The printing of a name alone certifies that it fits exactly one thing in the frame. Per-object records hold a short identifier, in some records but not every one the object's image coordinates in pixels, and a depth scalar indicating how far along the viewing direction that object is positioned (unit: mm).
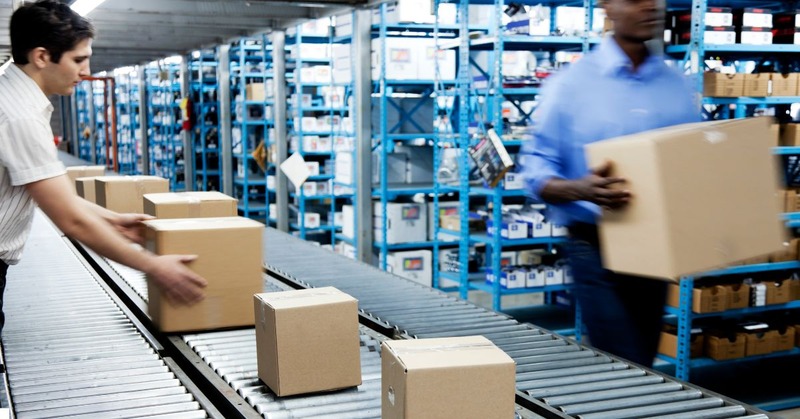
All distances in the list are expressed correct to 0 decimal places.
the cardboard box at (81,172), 6215
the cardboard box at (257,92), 10953
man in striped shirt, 2098
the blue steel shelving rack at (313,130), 9289
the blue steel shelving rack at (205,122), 12547
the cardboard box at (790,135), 5539
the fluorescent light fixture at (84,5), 6118
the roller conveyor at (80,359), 2047
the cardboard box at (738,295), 5473
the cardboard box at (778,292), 5637
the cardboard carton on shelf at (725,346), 5461
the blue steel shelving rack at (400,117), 7328
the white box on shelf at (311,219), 9672
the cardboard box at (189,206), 3570
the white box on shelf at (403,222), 7625
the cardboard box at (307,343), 2127
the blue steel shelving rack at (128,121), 17828
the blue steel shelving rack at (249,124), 10875
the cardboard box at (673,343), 5504
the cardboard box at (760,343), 5582
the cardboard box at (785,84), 5469
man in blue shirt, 2354
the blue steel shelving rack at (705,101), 5098
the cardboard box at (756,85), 5309
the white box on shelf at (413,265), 7703
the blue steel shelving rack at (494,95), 5969
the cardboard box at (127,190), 4891
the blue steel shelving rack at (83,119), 23353
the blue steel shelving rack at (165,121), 14133
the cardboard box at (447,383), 1583
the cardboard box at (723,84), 5219
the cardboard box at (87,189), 5629
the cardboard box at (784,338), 5688
